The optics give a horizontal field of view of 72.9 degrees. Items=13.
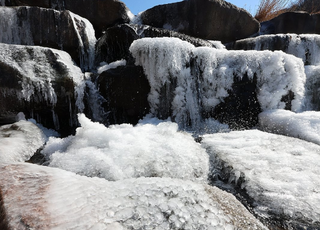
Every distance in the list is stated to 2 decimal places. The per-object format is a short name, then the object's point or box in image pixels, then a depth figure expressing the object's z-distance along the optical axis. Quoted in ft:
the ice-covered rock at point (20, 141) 6.06
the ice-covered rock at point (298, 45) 17.24
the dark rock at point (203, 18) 21.08
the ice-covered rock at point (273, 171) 4.06
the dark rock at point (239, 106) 11.35
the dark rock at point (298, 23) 23.48
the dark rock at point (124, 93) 11.27
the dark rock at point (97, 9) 18.47
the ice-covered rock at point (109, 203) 2.85
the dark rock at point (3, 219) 2.61
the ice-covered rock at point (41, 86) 9.28
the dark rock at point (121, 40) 14.60
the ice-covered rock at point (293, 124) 8.07
